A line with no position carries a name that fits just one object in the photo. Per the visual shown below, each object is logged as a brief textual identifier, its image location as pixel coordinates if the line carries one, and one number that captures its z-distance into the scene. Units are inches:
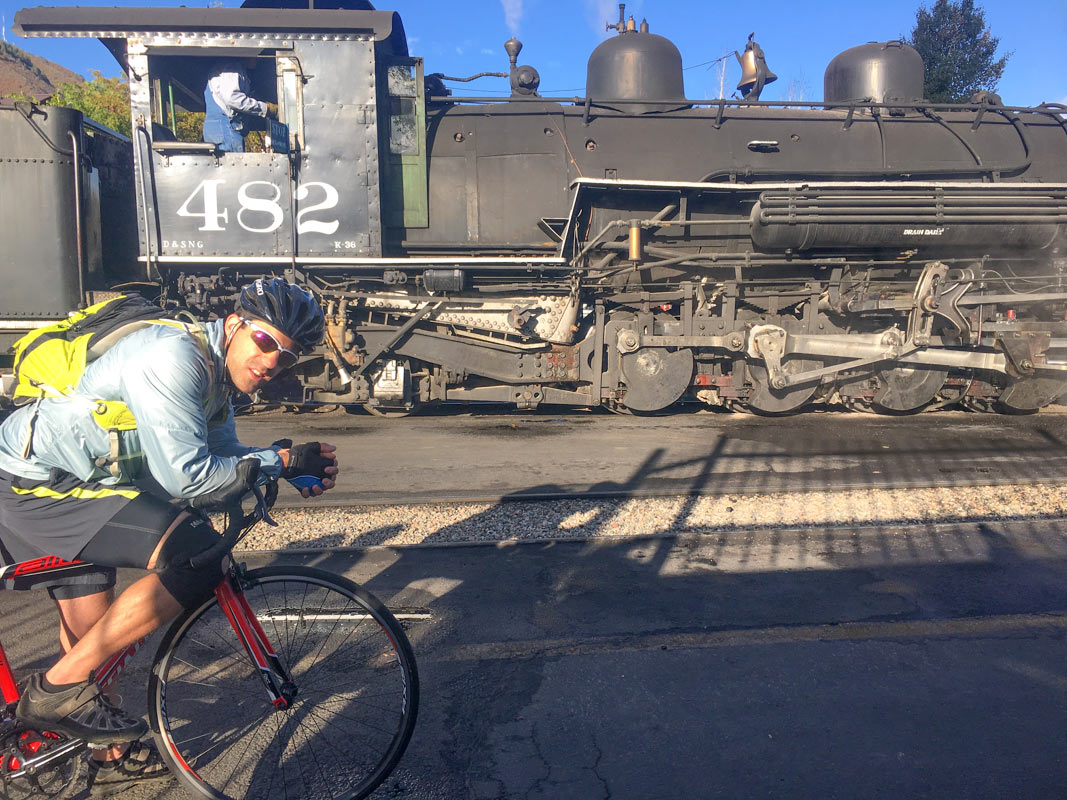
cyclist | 80.9
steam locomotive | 272.8
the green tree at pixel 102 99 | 858.6
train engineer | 265.4
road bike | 89.3
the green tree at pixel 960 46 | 724.0
